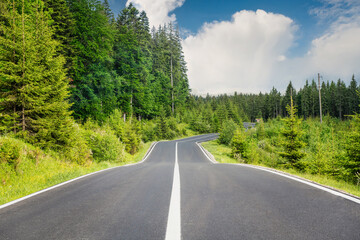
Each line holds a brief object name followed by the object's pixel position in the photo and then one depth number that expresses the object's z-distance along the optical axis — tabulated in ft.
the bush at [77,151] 36.44
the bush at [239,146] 72.08
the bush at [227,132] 109.19
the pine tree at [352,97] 266.77
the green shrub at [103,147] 53.31
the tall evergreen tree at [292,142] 45.68
